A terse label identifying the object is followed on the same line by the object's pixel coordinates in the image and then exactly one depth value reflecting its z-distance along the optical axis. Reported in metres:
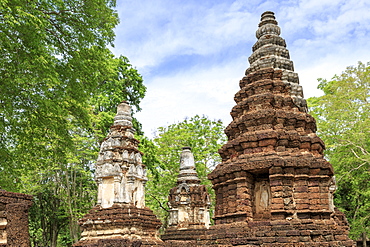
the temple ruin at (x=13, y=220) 6.88
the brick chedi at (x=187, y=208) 16.91
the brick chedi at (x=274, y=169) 7.92
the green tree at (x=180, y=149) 23.59
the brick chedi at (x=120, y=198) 11.62
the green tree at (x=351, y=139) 19.12
